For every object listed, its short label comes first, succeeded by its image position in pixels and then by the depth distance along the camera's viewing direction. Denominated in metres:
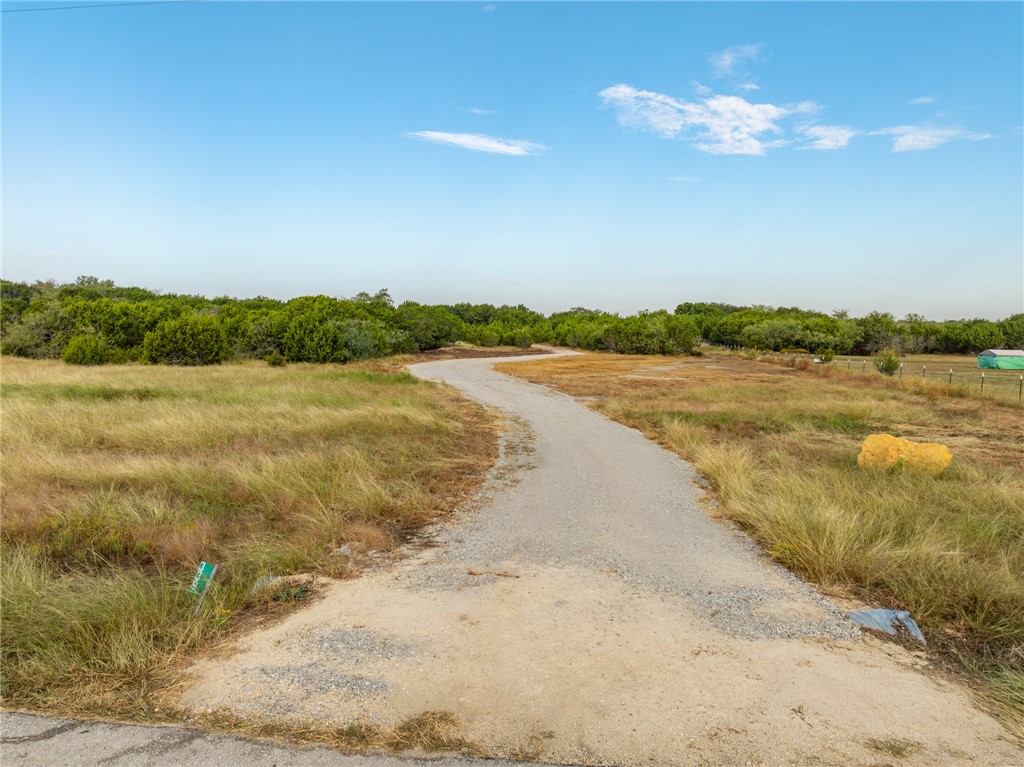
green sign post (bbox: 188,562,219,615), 4.71
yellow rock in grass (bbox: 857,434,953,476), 10.37
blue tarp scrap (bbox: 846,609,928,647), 4.62
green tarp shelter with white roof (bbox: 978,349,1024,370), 61.94
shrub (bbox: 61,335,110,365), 36.25
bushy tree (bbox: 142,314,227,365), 38.91
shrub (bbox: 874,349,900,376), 39.31
